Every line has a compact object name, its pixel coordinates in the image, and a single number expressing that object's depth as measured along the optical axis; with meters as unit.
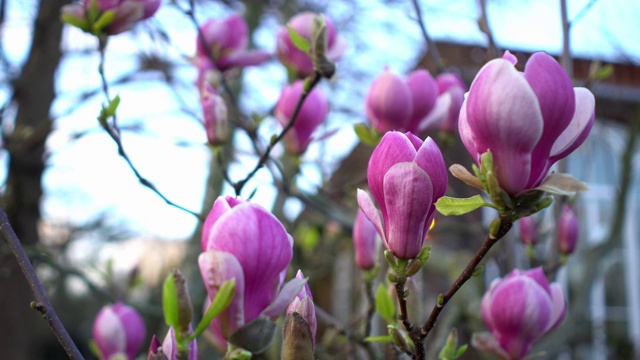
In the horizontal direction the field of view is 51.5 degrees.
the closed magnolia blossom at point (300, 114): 1.30
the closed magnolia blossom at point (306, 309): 0.65
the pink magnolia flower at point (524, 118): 0.56
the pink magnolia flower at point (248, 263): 0.56
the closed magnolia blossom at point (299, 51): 1.33
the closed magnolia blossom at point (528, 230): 1.42
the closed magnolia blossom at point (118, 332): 1.18
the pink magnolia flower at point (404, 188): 0.62
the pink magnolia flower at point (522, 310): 0.84
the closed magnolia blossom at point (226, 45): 1.42
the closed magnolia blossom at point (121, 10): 1.14
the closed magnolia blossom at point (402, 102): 1.14
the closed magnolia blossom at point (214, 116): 1.09
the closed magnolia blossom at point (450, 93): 1.30
